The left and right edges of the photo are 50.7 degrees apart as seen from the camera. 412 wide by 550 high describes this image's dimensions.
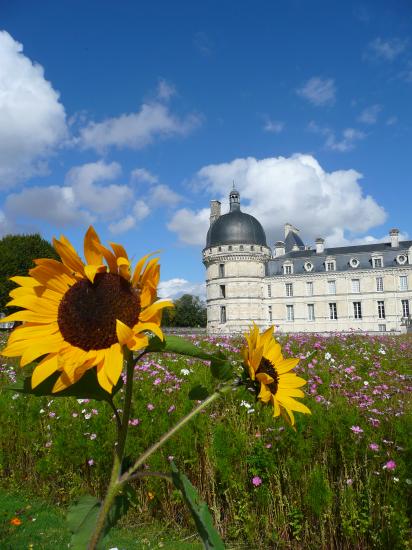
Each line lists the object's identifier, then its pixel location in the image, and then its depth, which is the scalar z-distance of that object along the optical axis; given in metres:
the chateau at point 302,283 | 48.75
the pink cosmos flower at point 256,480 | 3.70
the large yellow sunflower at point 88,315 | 0.82
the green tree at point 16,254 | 41.59
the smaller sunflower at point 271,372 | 1.05
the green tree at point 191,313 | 71.94
